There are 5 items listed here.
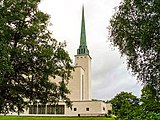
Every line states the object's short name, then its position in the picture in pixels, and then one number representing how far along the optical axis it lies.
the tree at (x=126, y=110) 17.12
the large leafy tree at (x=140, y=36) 17.08
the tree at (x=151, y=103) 17.35
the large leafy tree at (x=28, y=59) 21.67
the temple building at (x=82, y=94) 75.38
